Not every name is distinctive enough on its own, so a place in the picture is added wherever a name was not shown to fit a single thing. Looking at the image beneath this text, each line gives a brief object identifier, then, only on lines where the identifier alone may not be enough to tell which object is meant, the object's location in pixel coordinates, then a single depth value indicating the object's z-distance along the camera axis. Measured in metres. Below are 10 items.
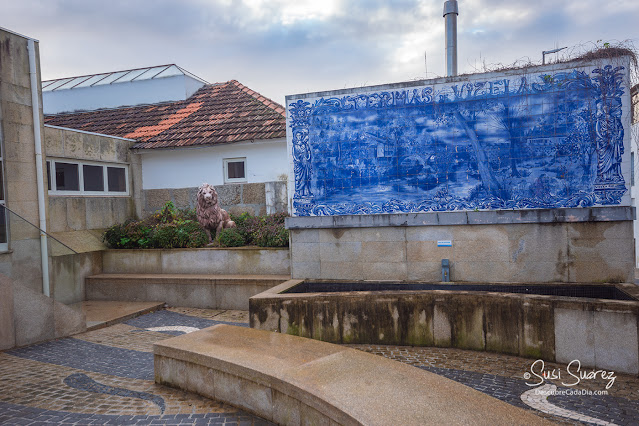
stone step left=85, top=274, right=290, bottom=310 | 10.02
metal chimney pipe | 11.05
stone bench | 3.37
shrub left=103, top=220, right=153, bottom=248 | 11.75
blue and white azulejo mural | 7.43
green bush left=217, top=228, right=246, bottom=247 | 11.05
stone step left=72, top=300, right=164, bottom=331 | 8.79
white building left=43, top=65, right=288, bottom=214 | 12.80
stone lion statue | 11.28
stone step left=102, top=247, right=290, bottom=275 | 10.46
